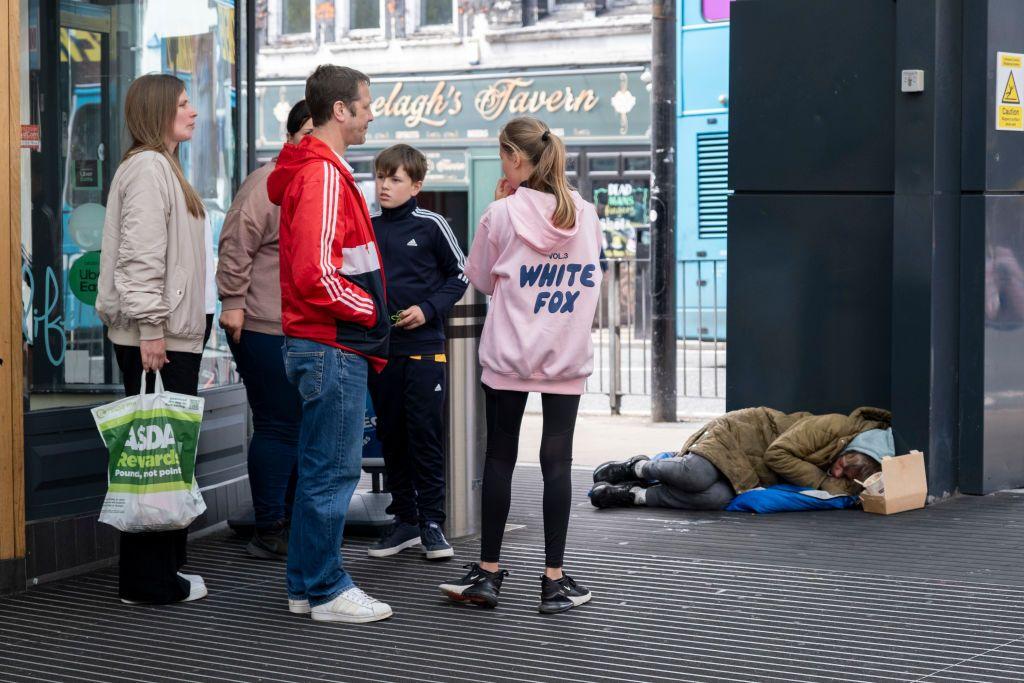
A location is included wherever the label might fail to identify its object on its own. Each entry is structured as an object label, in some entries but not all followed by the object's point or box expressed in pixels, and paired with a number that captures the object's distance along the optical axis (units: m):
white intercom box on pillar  7.28
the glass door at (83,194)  6.33
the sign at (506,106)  22.83
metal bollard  6.56
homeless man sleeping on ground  7.20
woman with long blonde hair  5.25
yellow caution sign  7.44
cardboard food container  6.98
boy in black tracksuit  6.08
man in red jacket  4.91
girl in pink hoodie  5.20
